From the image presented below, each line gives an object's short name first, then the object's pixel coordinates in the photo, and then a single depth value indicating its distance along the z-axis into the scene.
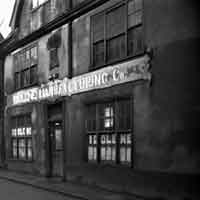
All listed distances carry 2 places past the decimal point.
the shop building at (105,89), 8.27
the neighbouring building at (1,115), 17.77
